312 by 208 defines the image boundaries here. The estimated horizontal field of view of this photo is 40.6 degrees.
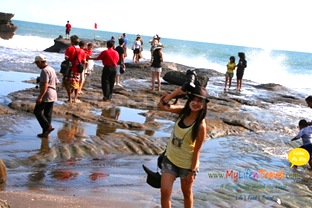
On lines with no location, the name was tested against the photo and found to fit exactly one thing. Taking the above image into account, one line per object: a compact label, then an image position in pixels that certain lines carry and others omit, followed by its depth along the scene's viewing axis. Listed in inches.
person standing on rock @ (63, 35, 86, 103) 420.2
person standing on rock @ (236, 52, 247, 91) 734.5
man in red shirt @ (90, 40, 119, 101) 459.8
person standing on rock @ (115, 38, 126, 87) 547.0
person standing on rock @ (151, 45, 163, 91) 565.3
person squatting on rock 320.5
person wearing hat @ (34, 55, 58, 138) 293.7
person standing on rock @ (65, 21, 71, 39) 1505.9
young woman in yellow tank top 169.2
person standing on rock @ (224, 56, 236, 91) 731.4
